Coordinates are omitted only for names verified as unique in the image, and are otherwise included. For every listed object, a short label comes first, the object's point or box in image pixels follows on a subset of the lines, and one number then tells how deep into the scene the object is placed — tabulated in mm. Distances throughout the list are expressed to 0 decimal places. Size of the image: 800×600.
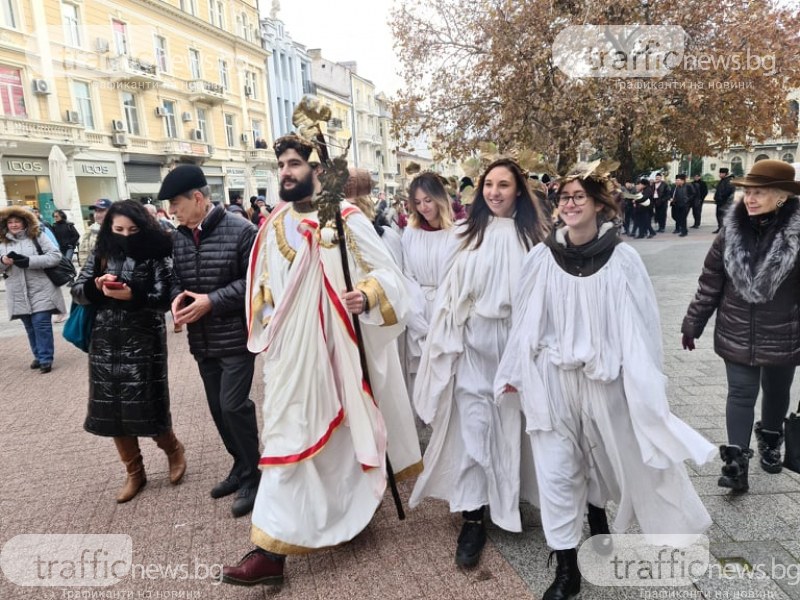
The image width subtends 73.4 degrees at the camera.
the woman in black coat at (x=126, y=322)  3342
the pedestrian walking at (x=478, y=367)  2781
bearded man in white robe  2543
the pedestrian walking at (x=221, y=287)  3205
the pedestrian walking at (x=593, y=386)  2225
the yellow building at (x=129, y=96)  20812
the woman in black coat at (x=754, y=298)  2910
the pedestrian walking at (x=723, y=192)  14188
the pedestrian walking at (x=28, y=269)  6180
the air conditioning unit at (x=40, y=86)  21016
